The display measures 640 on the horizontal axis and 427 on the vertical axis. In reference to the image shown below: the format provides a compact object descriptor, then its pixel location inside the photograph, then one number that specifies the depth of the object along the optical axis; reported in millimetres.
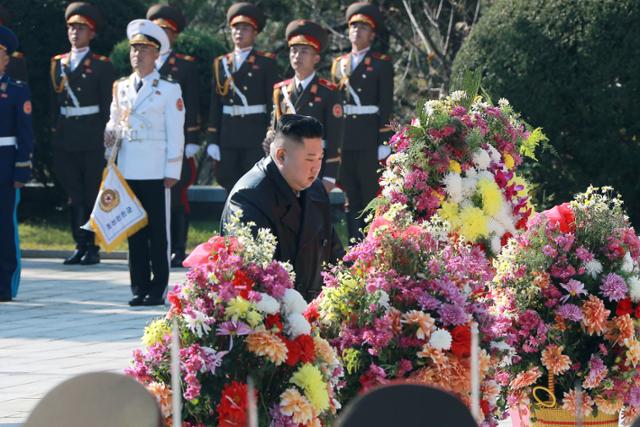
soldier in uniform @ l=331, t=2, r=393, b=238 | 24363
